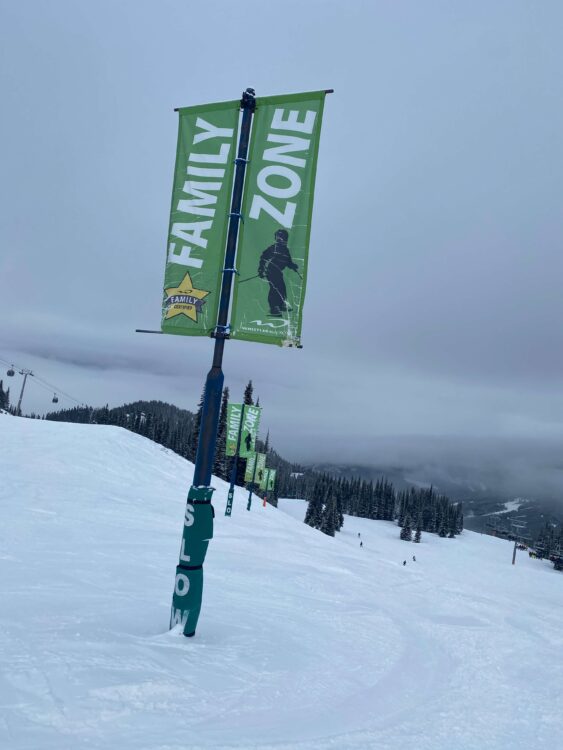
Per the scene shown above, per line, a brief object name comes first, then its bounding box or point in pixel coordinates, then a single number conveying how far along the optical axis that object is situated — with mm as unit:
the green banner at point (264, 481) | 33694
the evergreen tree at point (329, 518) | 74062
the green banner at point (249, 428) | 27153
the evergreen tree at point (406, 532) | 91750
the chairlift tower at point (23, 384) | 59262
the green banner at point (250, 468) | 30095
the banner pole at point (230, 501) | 20938
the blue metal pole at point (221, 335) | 5758
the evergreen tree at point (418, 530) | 90938
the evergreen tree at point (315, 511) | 76244
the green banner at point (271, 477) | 36416
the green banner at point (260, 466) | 32656
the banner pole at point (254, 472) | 29659
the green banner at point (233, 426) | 27891
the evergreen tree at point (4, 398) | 125112
